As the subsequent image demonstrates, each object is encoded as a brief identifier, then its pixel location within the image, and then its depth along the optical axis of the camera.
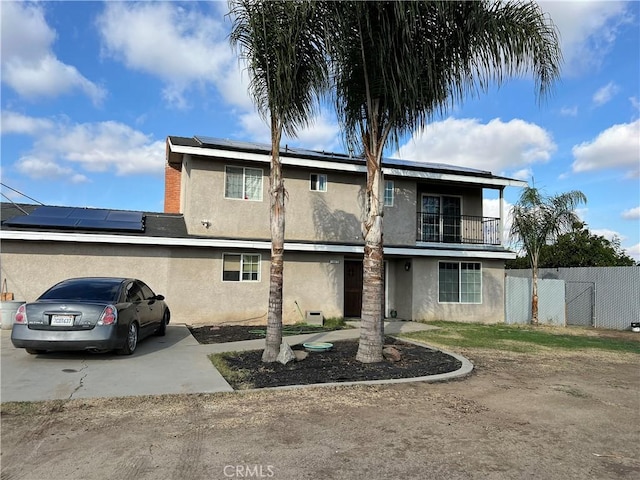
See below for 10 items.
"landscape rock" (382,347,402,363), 8.91
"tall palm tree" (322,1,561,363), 7.96
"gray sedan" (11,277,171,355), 7.90
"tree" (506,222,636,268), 33.66
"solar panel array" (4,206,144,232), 13.01
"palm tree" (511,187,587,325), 18.97
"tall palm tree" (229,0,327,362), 8.23
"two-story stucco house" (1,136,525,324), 13.51
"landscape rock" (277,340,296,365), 8.42
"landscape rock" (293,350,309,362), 8.80
